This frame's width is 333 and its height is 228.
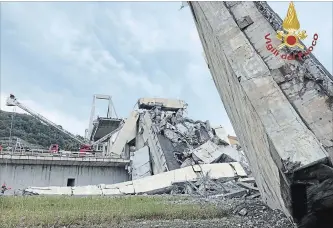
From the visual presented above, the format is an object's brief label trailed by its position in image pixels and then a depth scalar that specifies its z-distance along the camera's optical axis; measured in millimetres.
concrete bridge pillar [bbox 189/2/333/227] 3186
